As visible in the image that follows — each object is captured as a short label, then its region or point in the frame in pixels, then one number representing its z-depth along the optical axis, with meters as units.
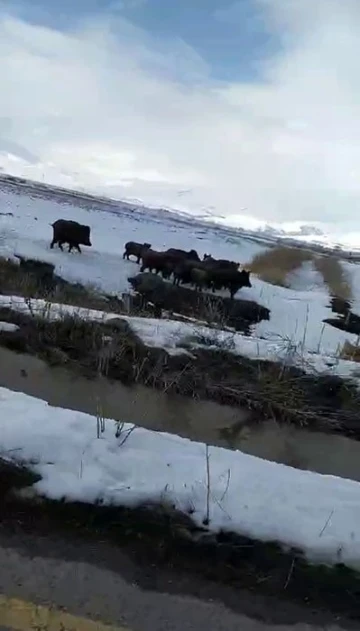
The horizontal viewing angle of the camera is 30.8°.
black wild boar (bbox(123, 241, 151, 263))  29.84
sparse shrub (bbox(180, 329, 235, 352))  8.65
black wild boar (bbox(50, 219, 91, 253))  27.12
